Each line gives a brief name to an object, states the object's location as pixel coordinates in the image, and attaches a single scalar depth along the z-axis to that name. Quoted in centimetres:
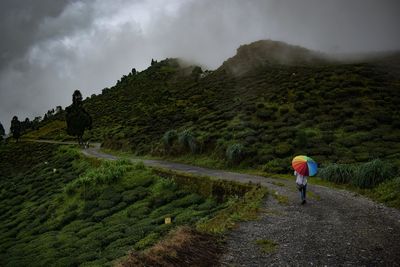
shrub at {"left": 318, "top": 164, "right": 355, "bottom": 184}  2048
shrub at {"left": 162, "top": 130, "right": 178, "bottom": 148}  3947
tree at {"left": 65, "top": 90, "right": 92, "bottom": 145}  6788
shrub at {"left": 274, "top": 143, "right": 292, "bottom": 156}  2885
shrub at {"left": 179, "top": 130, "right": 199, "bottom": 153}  3550
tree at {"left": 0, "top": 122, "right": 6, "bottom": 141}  15846
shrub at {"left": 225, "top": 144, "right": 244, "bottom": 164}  2952
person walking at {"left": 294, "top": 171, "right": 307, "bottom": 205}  1616
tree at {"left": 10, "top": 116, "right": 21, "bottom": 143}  11125
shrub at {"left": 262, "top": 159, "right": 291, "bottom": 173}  2564
